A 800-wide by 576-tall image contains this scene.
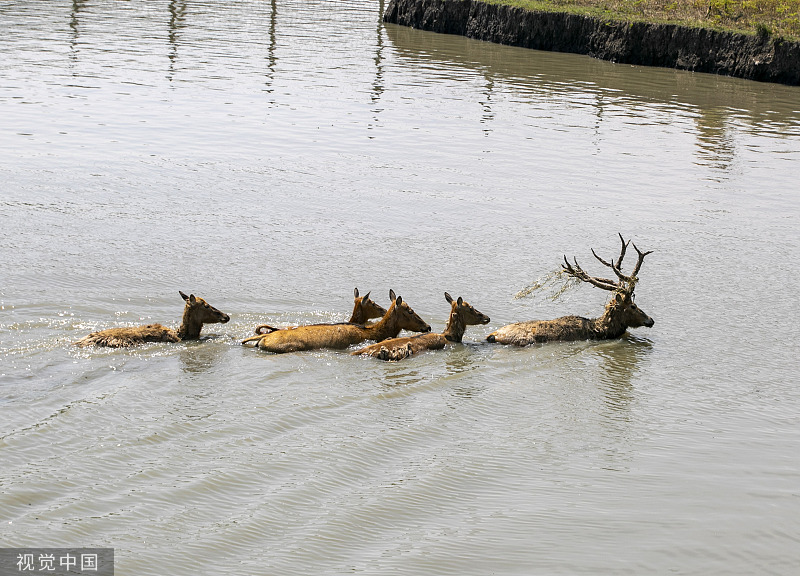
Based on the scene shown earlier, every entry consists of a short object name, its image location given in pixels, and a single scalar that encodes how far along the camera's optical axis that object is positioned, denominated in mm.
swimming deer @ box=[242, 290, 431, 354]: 19719
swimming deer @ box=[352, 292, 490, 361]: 19812
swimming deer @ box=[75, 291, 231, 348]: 19187
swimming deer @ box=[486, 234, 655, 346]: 21125
